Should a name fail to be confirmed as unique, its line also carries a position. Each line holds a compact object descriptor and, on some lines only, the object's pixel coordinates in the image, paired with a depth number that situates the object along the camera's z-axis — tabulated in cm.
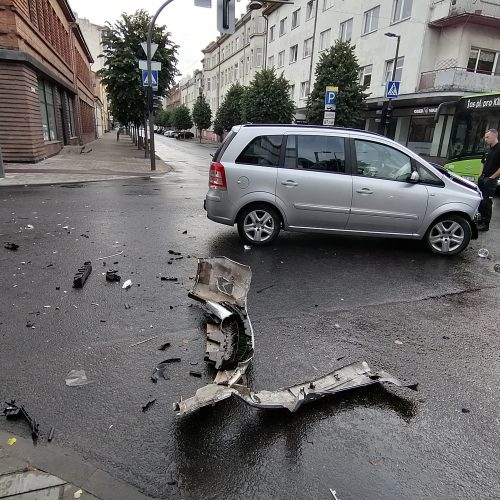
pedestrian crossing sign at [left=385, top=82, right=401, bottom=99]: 1766
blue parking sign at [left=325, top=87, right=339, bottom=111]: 1628
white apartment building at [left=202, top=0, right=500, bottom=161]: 2434
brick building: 1567
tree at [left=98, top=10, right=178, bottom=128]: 2338
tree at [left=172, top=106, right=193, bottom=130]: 8444
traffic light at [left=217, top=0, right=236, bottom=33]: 1190
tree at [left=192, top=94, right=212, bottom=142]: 6856
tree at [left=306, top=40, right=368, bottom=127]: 2616
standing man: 815
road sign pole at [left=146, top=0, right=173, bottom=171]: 1437
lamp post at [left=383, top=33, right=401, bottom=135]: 2102
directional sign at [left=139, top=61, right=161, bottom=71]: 1584
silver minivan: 626
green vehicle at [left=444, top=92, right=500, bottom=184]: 1412
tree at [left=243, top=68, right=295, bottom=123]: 3524
